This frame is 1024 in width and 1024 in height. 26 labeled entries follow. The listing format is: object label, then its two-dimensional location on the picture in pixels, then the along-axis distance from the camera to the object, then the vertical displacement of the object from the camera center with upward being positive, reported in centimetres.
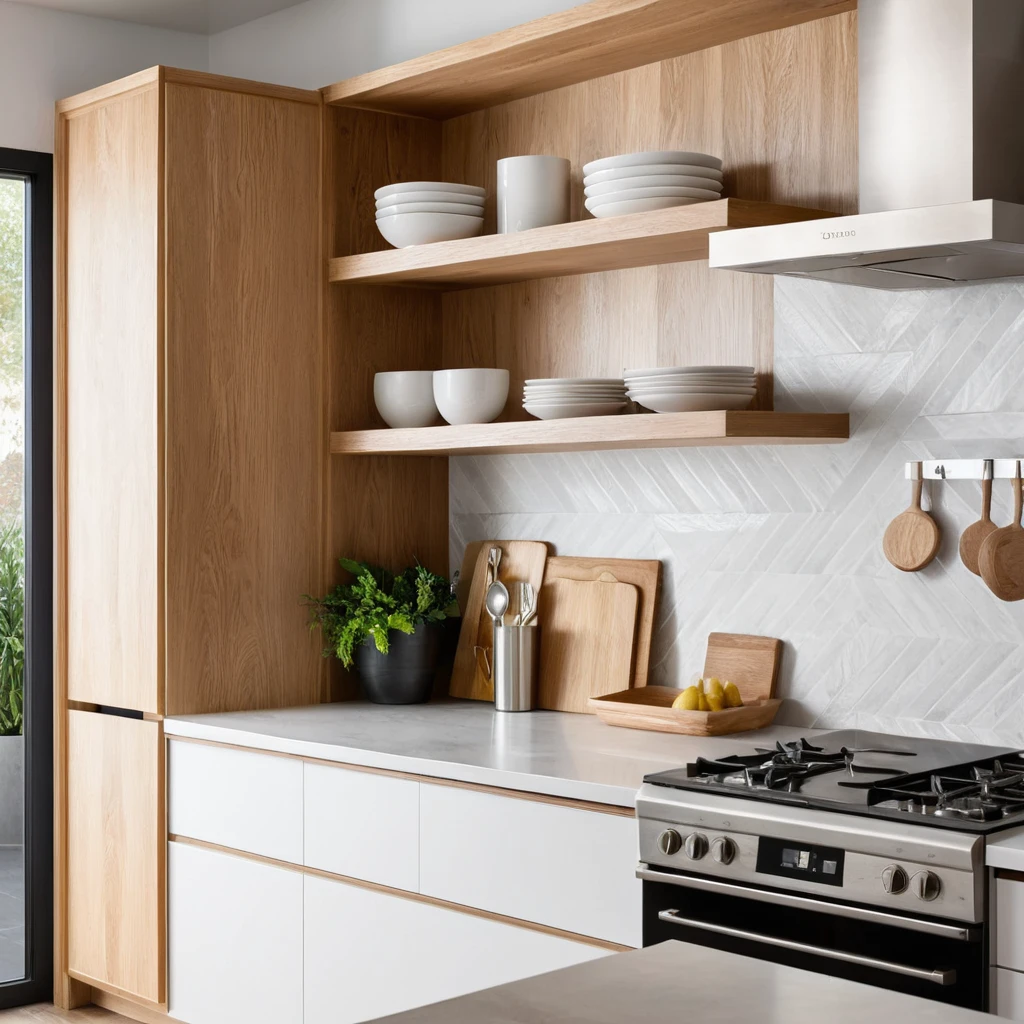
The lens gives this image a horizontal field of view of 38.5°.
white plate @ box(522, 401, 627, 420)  323 +18
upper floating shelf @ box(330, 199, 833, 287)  291 +53
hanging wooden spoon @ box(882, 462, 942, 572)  285 -9
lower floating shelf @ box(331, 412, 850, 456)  287 +12
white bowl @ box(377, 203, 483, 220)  347 +68
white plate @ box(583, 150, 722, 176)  301 +69
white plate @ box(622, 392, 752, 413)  298 +18
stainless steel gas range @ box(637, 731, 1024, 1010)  209 -56
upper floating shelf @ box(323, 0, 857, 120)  301 +98
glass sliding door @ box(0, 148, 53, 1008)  388 -20
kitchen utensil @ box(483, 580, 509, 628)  359 -27
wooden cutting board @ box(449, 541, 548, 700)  366 -30
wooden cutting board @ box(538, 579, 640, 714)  338 -35
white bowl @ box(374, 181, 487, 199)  346 +72
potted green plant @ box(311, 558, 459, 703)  359 -33
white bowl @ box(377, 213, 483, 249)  348 +63
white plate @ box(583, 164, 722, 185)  301 +66
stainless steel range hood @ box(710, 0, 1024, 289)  244 +60
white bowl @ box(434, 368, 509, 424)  349 +24
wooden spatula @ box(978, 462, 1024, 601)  271 -13
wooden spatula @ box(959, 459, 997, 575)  276 -8
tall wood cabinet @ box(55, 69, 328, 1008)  350 +12
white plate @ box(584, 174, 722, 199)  301 +64
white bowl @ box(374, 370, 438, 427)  364 +24
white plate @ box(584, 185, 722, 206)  301 +62
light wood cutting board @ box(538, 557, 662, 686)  336 -22
